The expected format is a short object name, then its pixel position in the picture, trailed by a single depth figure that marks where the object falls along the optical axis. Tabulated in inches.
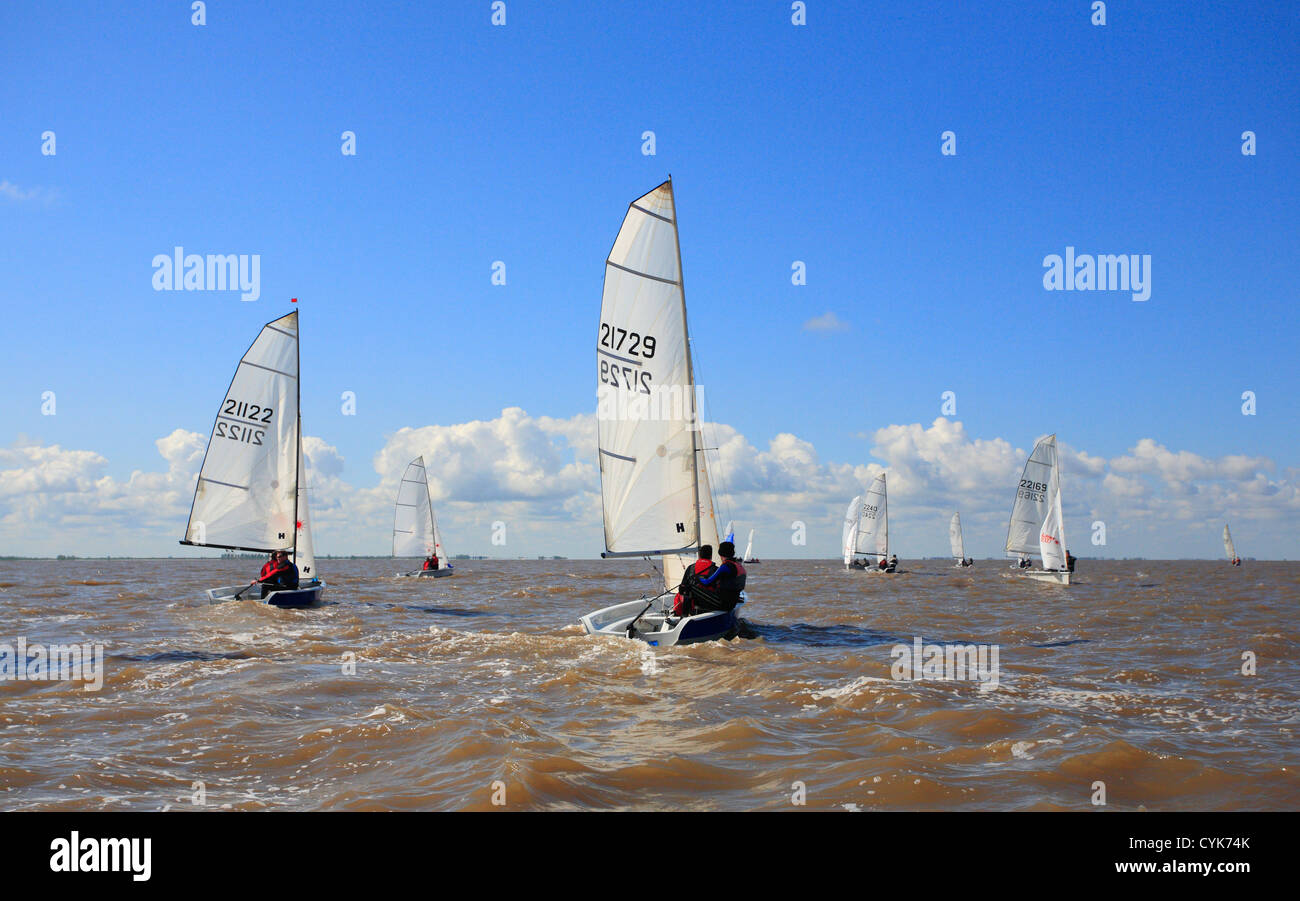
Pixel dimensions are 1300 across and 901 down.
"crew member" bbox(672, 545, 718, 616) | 547.8
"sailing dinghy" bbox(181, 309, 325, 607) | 877.2
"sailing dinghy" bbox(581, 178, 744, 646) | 609.3
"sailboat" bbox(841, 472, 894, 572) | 2101.0
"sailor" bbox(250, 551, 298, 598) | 823.1
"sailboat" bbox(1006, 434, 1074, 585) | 1547.7
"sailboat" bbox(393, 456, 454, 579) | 1747.0
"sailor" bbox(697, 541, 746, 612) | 541.6
